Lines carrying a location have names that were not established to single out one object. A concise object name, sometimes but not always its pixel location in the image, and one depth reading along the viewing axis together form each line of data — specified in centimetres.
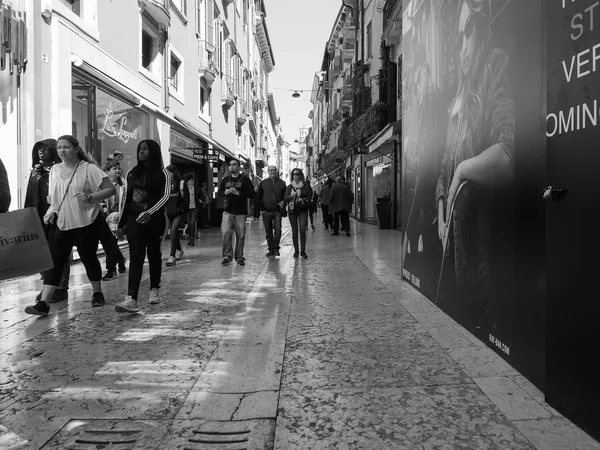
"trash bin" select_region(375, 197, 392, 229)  1694
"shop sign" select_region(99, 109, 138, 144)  1083
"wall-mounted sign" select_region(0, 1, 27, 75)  725
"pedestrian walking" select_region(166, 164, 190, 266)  809
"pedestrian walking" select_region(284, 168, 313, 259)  895
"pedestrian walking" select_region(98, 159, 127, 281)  605
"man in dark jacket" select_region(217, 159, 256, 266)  805
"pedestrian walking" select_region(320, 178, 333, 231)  1669
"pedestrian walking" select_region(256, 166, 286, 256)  897
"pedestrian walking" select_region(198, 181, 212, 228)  1621
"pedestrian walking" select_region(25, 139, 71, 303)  518
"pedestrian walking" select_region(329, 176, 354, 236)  1459
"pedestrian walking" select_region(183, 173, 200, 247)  993
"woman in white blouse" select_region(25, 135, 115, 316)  468
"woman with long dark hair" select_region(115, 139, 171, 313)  476
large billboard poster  276
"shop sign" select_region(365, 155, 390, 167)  1923
